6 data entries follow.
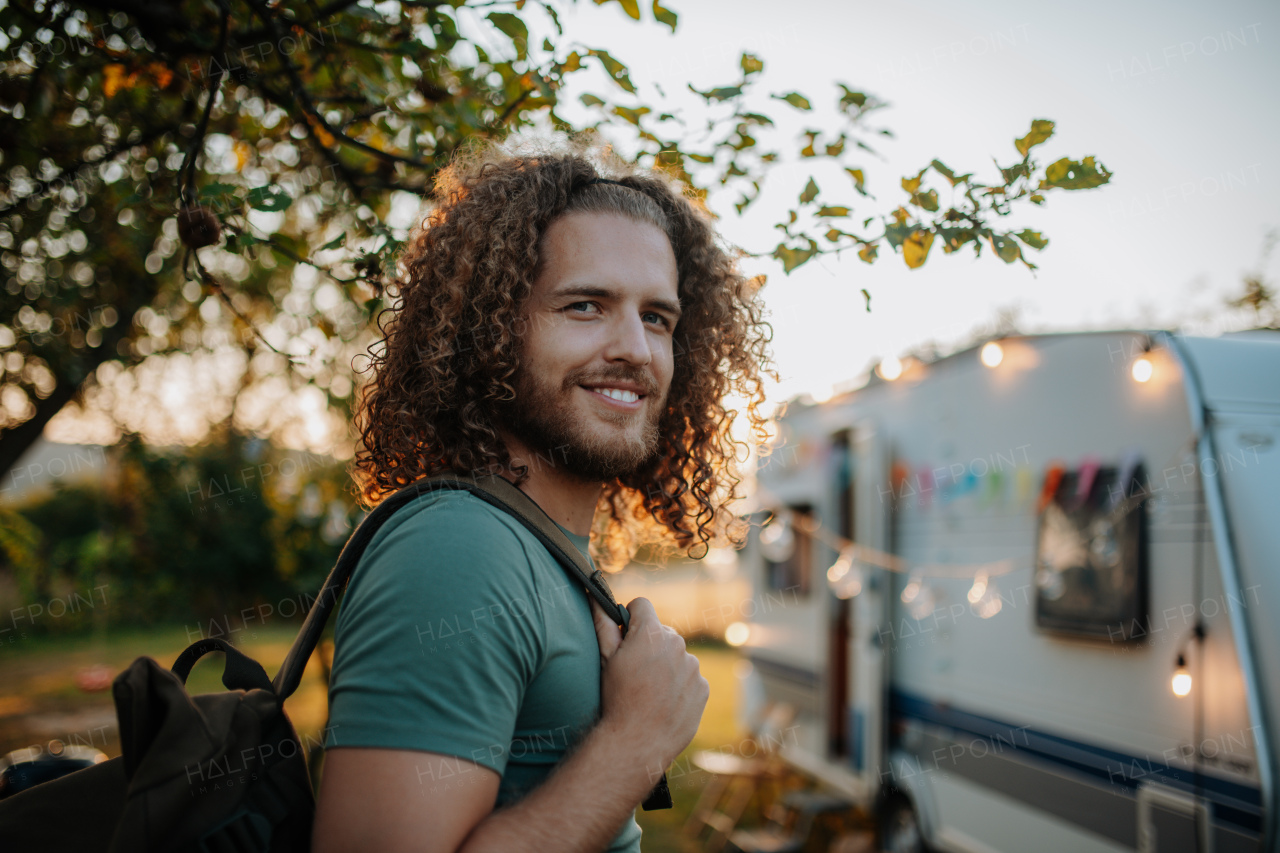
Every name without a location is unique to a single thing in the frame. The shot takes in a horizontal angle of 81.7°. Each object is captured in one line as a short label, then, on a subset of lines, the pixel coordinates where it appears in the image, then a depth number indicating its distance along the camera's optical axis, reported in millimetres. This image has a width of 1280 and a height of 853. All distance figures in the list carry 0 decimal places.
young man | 1019
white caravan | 2822
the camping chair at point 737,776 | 5910
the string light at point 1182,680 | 2943
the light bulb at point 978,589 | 4227
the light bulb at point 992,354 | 4219
